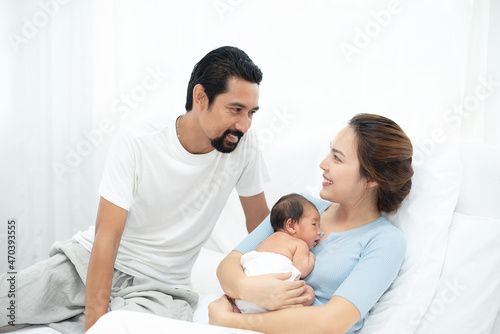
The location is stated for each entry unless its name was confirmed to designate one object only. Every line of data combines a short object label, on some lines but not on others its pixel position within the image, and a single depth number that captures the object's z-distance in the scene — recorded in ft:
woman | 3.88
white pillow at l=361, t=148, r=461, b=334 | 4.14
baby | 4.34
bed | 4.11
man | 5.13
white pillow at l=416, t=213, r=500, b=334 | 4.12
